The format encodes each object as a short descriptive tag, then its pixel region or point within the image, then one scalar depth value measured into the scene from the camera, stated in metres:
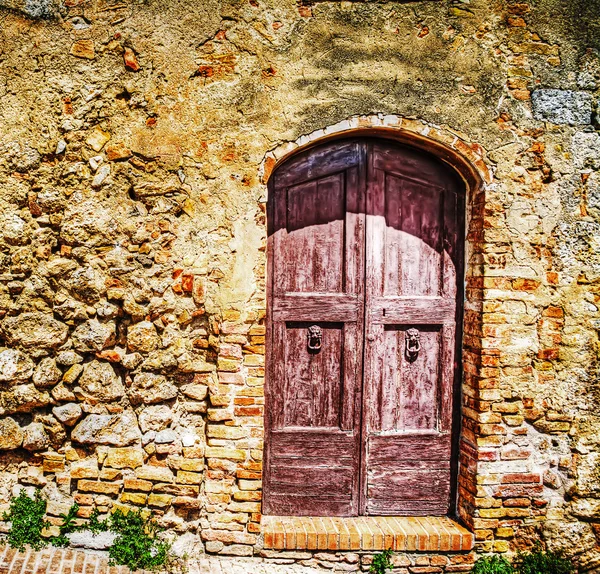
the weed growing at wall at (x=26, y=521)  2.95
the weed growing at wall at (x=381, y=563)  3.03
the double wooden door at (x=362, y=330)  3.25
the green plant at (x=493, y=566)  3.04
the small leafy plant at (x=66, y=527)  2.96
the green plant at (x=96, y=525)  2.99
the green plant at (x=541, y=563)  3.03
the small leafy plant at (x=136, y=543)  2.92
